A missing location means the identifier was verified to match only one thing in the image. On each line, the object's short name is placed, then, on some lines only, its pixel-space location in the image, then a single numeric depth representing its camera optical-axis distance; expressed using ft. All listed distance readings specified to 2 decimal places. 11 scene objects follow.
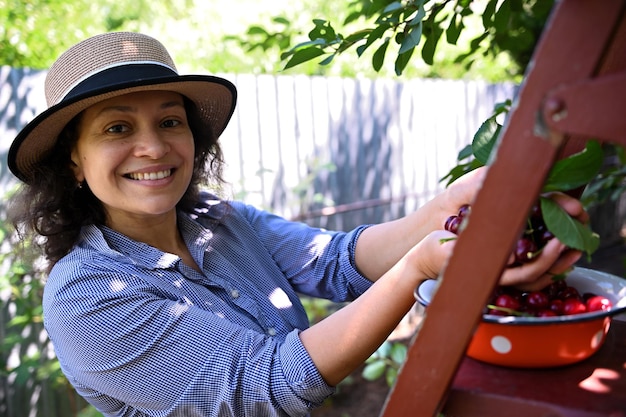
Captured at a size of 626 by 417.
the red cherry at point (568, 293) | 3.34
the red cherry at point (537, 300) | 3.20
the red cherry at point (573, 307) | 3.18
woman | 4.08
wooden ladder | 2.23
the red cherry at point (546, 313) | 3.15
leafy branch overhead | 4.77
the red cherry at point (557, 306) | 3.19
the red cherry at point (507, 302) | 3.17
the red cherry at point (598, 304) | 3.24
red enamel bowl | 2.98
